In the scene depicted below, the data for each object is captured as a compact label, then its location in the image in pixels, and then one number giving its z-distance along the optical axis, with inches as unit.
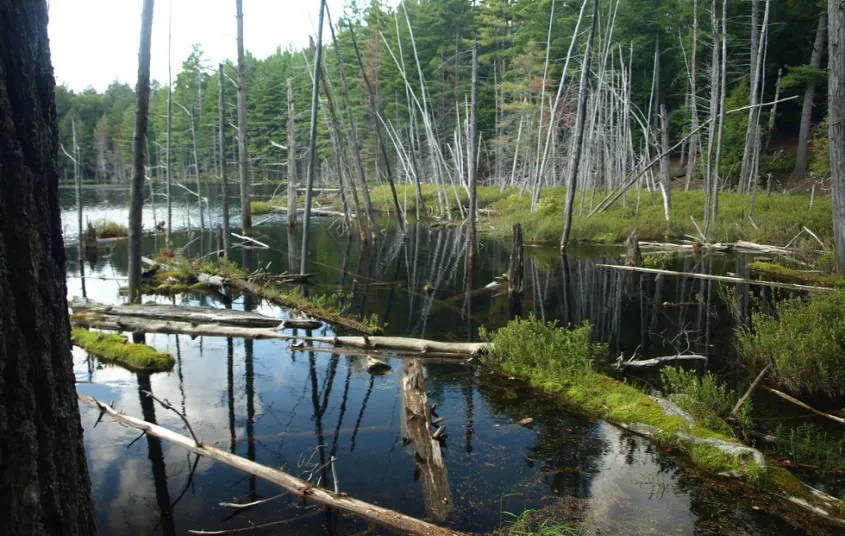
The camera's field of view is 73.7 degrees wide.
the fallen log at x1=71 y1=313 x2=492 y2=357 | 302.7
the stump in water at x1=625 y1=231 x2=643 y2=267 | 539.9
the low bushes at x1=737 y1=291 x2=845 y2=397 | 241.3
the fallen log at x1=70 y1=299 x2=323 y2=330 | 345.1
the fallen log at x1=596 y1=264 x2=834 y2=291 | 375.8
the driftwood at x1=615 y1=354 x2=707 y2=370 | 274.4
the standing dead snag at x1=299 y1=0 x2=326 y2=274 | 492.6
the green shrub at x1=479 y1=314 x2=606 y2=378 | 263.3
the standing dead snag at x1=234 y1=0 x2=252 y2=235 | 644.7
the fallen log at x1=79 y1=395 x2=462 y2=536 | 140.9
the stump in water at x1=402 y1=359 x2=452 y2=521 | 167.9
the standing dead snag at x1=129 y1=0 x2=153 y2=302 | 371.6
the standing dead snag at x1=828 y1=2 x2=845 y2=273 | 405.1
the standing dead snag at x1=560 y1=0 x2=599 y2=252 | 585.3
